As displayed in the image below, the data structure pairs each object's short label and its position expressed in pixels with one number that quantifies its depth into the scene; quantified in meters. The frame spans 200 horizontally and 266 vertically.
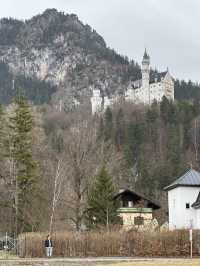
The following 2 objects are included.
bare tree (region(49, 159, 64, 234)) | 58.95
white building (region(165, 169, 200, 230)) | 64.44
